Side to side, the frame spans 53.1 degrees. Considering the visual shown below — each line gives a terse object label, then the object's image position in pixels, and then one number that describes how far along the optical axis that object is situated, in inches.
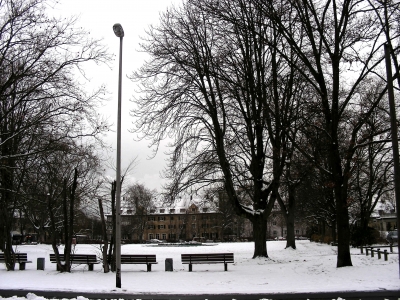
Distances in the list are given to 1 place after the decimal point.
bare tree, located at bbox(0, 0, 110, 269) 632.4
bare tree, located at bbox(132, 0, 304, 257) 912.9
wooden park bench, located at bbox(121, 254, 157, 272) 827.8
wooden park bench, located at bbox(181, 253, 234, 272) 811.4
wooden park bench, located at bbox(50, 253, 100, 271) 853.2
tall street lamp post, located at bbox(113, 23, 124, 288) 581.9
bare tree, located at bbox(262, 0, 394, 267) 724.0
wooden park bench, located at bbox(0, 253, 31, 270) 902.4
